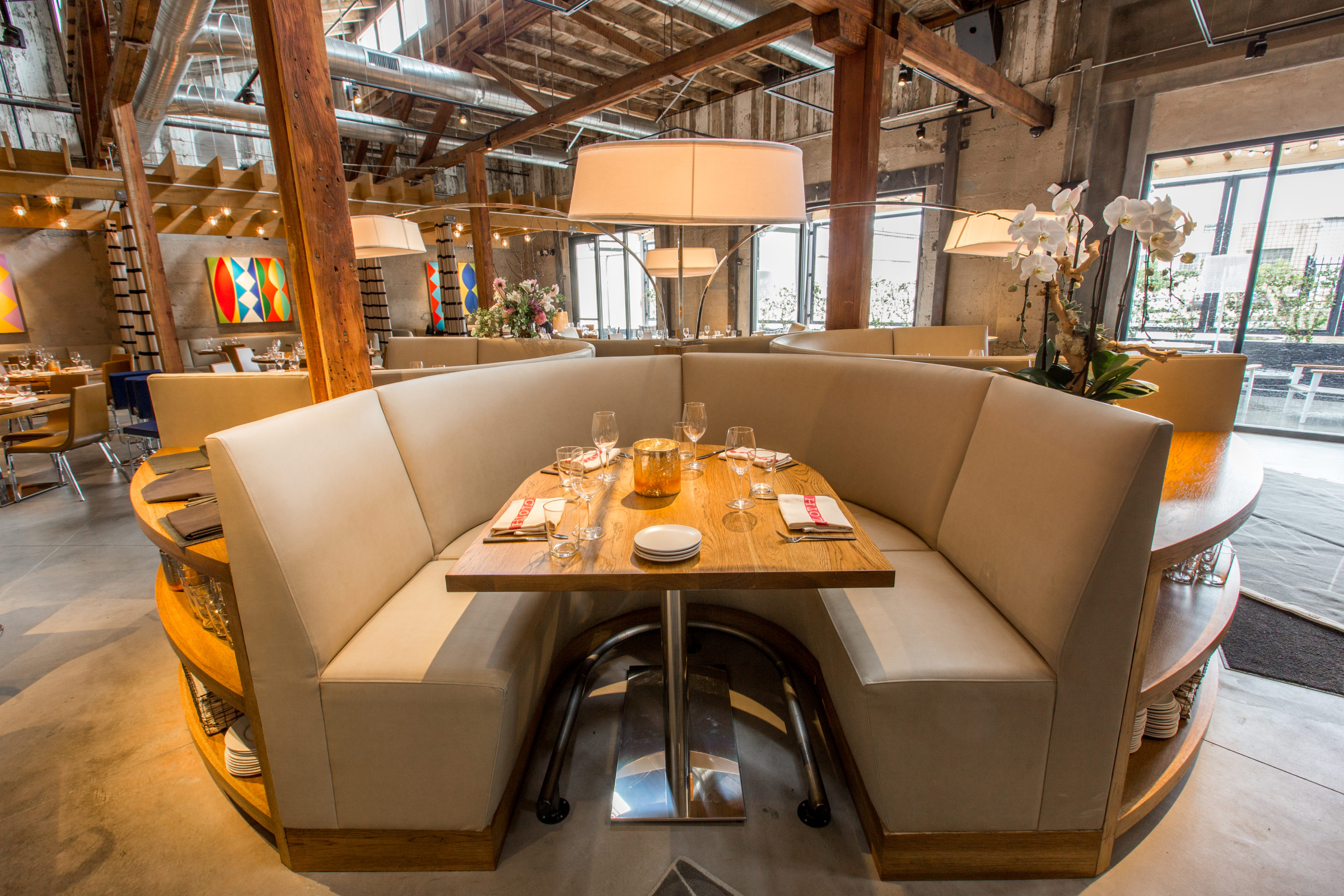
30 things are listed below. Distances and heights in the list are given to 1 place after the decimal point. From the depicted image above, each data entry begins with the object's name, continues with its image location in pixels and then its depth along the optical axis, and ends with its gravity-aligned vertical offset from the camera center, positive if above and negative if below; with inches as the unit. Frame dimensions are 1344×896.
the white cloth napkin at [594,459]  70.4 -17.8
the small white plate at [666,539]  46.8 -18.6
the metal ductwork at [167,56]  149.2 +75.5
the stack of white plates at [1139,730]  60.9 -44.1
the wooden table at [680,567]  45.1 -20.0
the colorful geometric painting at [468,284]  531.2 +25.7
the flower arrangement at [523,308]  180.5 +1.3
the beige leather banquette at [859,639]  48.3 -30.4
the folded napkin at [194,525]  57.7 -20.7
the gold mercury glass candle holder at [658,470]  60.8 -16.4
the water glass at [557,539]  48.9 -19.6
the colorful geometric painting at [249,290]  402.3 +18.5
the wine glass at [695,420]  70.1 -13.0
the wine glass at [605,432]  67.0 -13.6
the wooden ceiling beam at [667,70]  156.4 +74.2
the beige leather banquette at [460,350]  170.6 -12.0
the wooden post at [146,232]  194.9 +28.9
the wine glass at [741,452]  60.1 -15.2
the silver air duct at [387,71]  207.0 +94.9
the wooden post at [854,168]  142.3 +34.2
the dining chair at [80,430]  165.0 -31.8
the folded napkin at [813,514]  52.7 -19.2
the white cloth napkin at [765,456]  63.6 -17.4
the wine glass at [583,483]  58.7 -17.0
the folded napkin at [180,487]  72.2 -21.3
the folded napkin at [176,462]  86.8 -21.7
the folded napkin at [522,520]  54.1 -19.6
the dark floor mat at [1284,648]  82.3 -51.3
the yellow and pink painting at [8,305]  307.6 +7.7
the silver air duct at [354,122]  243.6 +93.4
